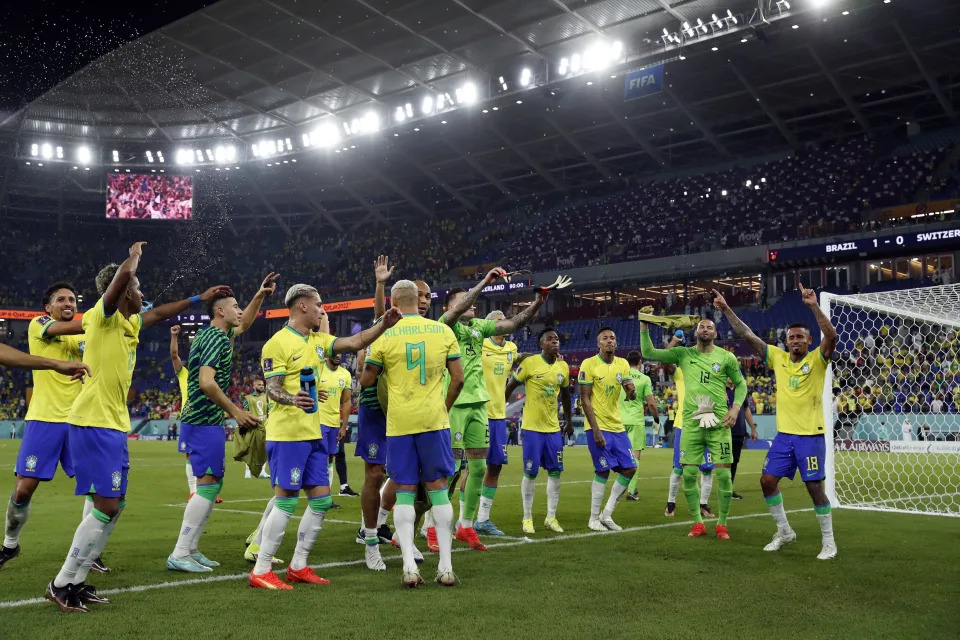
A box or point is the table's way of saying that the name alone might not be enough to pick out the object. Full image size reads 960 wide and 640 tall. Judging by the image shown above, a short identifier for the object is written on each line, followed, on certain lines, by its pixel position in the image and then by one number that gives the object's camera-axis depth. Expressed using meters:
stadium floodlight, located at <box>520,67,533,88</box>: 35.47
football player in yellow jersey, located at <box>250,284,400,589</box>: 6.26
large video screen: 48.78
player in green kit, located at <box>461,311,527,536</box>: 9.32
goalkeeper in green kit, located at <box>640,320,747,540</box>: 9.16
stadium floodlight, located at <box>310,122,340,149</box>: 41.94
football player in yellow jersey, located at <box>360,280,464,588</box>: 6.47
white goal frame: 12.04
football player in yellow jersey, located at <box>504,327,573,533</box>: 9.69
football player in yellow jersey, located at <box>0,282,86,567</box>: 6.50
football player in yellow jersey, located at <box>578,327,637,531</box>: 9.77
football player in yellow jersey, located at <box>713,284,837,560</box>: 8.05
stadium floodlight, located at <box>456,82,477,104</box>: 36.88
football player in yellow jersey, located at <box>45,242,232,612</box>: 5.50
